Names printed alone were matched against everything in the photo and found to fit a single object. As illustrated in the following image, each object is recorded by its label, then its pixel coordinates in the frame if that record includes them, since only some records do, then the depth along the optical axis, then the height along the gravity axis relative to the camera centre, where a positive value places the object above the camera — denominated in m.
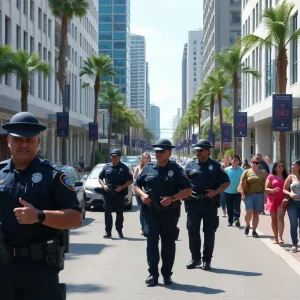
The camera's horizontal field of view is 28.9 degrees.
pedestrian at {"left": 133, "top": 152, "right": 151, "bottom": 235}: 13.22 -0.01
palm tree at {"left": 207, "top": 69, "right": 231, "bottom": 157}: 44.93 +6.01
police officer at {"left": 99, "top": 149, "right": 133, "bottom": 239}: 12.61 -0.60
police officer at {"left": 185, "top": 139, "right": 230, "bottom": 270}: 9.07 -0.65
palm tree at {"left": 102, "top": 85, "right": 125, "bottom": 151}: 70.12 +7.43
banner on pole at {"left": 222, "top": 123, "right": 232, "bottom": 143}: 40.47 +1.85
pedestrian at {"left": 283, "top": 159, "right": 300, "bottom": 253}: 10.73 -0.74
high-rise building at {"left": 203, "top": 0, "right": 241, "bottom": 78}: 98.19 +23.20
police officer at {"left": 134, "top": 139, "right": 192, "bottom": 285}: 7.79 -0.62
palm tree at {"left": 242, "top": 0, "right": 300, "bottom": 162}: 23.17 +4.97
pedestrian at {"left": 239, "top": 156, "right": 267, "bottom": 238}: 12.77 -0.71
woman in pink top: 11.53 -0.75
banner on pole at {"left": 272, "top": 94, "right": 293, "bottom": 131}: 20.11 +1.63
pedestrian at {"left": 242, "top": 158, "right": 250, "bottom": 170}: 23.18 -0.26
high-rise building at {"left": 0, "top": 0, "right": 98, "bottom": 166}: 38.59 +8.43
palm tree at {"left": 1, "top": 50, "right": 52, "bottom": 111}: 29.52 +4.83
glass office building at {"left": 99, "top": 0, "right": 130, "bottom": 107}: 165.25 +35.30
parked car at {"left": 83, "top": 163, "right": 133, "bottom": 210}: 19.27 -1.15
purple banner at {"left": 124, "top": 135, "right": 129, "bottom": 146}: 89.96 +2.85
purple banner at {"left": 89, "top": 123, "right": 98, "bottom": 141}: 48.72 +2.29
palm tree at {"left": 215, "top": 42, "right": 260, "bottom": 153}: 37.09 +6.15
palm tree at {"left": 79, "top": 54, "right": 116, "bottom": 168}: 51.97 +8.17
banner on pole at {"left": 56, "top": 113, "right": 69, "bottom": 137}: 35.06 +2.07
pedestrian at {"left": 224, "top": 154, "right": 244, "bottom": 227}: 14.84 -0.91
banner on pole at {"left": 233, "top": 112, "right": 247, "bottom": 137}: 32.06 +1.92
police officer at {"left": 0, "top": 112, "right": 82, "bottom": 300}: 3.89 -0.42
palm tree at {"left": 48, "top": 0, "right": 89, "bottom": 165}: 35.03 +8.86
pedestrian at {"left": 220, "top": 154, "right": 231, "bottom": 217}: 17.97 -0.17
